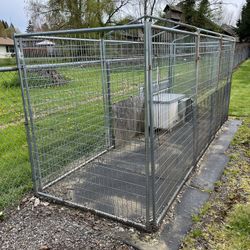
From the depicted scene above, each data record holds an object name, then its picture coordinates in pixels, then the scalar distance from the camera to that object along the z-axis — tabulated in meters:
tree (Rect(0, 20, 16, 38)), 37.25
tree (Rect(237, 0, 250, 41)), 22.56
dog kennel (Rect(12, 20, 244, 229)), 2.21
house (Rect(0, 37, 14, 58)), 34.33
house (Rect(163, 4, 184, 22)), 15.71
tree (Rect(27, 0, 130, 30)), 14.61
